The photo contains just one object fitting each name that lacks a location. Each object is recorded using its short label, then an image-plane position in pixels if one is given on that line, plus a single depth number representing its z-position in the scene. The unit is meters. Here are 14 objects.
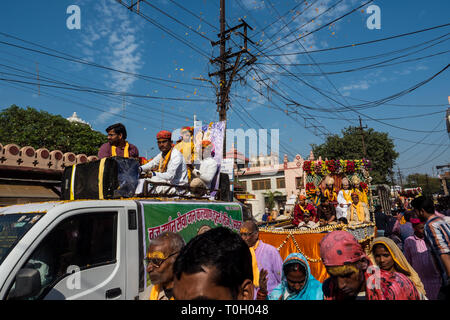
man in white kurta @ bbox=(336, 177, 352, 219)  10.06
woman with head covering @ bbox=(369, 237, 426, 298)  2.41
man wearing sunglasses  2.33
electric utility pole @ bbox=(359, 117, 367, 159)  33.59
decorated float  7.54
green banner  3.52
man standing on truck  4.92
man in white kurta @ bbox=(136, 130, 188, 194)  4.80
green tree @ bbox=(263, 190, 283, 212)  36.34
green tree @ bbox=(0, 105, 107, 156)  23.56
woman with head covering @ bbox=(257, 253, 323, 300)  2.47
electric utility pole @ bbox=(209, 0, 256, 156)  14.41
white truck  2.35
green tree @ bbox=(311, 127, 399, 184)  36.53
